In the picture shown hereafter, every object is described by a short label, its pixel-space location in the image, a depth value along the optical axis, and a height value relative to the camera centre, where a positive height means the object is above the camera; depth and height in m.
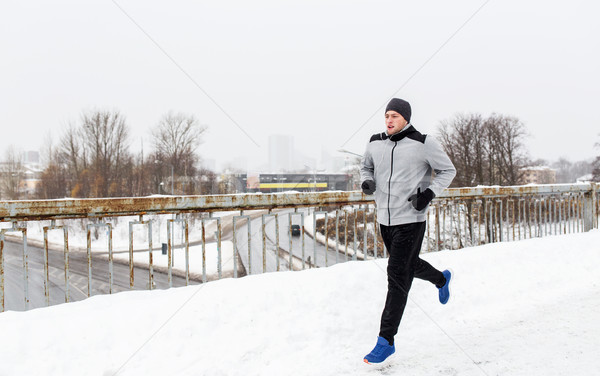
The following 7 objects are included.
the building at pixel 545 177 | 91.65 +1.03
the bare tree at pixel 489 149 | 45.34 +4.12
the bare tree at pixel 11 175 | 64.19 +2.75
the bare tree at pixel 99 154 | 51.94 +4.93
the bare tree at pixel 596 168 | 47.47 +1.56
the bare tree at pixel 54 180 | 53.75 +1.28
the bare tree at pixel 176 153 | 59.38 +5.40
